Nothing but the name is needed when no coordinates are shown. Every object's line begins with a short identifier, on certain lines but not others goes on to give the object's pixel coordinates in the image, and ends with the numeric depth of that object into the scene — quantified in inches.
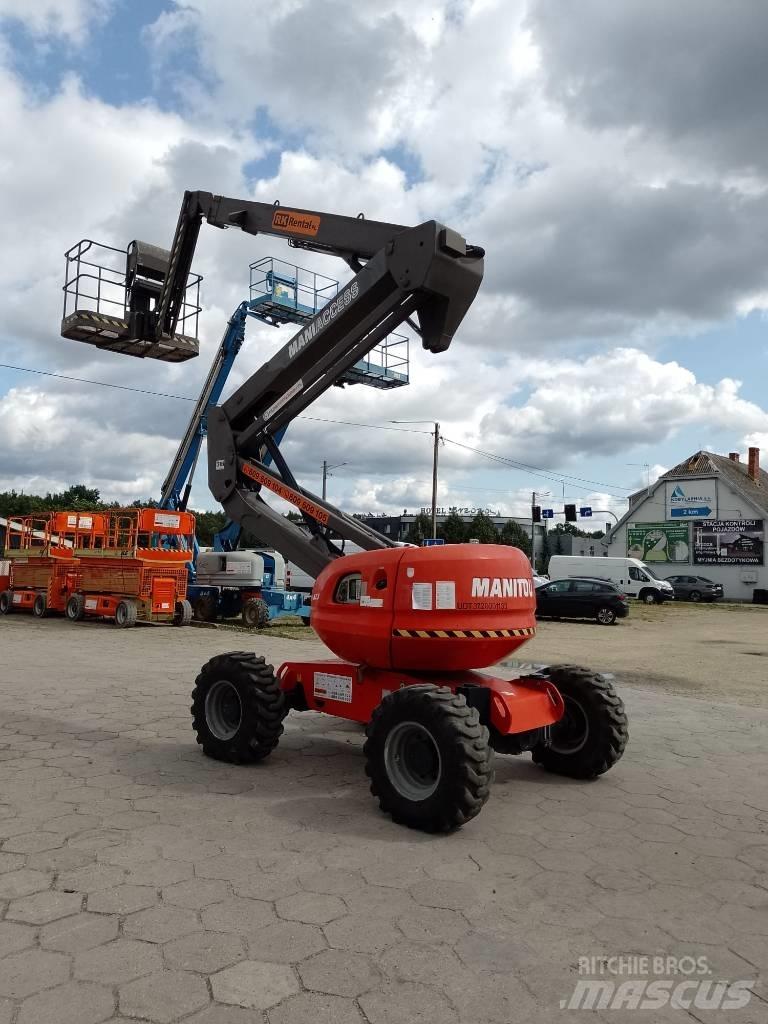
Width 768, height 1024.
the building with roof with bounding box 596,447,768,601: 1760.6
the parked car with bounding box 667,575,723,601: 1584.6
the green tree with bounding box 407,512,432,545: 2503.2
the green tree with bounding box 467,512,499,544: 2741.1
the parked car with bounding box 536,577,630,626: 973.8
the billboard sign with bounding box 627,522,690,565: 1878.7
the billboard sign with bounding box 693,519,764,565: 1750.7
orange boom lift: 193.8
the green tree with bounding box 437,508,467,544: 2567.4
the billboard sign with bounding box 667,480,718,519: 1851.6
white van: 1380.4
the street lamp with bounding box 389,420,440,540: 1568.4
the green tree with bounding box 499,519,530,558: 3107.8
